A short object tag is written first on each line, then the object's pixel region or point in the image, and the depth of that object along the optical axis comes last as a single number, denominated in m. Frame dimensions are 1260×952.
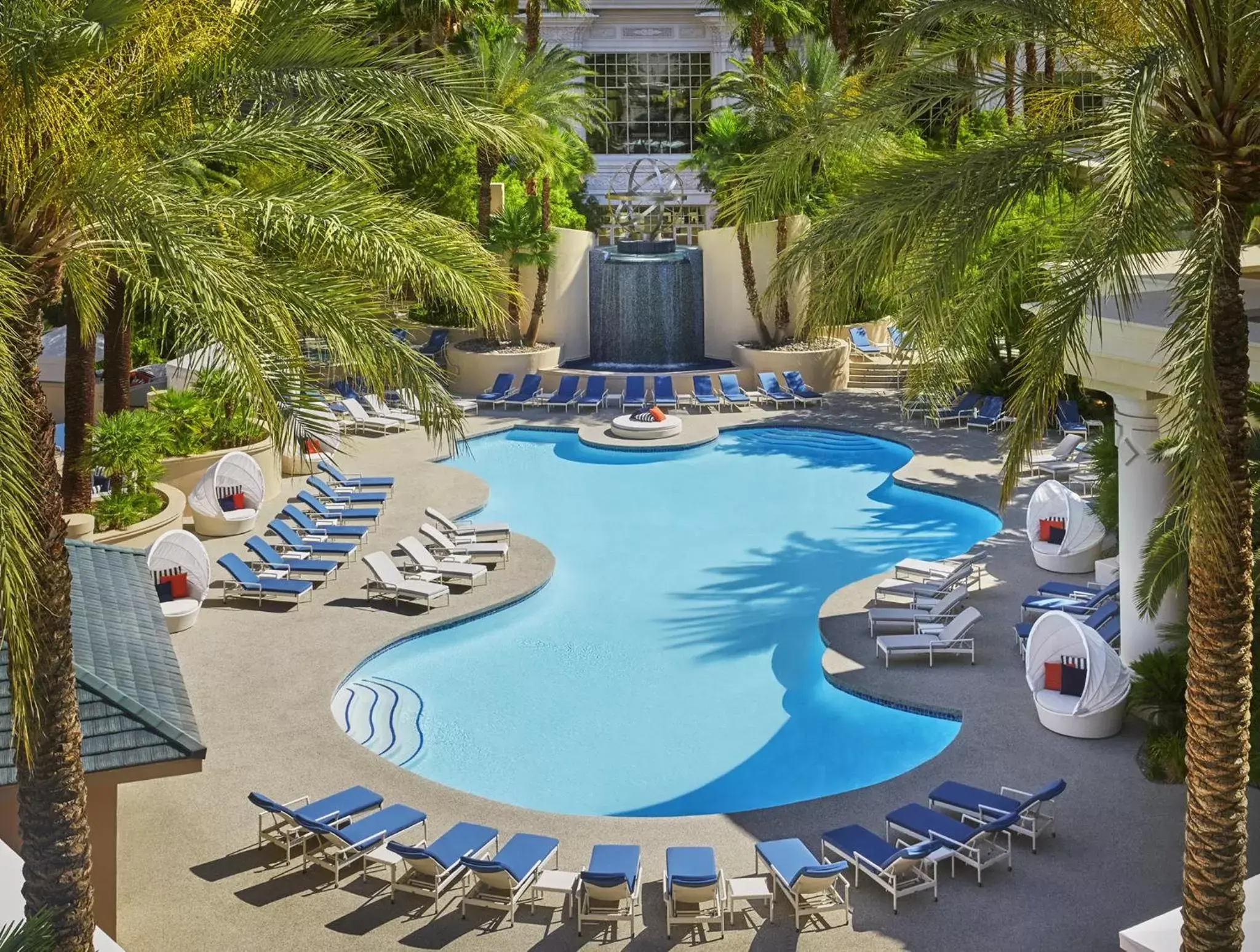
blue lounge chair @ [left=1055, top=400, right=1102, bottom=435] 24.86
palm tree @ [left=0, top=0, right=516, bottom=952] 6.93
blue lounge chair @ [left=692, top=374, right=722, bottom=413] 29.72
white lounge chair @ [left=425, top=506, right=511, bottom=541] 19.77
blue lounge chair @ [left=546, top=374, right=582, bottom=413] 30.02
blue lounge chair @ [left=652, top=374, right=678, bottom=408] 29.47
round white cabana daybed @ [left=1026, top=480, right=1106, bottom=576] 17.77
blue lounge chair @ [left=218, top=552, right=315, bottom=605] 17.19
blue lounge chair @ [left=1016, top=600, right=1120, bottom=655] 14.87
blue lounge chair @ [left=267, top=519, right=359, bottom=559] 18.95
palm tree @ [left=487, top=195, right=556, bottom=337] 31.86
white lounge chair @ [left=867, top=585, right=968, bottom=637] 16.02
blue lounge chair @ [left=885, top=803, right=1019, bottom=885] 10.70
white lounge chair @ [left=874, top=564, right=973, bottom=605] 16.89
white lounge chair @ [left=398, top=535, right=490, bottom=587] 17.98
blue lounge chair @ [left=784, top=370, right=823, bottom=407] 29.83
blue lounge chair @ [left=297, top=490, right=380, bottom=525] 20.64
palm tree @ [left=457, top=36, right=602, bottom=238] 31.00
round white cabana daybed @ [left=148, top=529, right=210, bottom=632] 16.27
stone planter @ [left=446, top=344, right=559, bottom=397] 31.55
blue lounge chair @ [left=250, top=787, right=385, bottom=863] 11.00
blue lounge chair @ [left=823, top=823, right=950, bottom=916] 10.32
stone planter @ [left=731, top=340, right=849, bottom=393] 31.09
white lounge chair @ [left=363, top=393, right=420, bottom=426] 27.94
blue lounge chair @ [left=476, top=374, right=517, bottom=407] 30.45
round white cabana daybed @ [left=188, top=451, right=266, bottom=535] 19.92
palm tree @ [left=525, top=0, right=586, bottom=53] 33.44
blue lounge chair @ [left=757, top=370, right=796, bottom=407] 29.83
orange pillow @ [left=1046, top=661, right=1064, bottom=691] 13.27
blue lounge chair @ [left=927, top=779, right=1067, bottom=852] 11.08
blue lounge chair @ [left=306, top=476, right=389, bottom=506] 21.38
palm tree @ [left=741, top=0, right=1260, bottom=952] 6.92
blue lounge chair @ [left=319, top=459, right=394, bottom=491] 22.12
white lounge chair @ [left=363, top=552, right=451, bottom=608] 17.23
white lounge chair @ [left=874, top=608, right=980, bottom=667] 15.08
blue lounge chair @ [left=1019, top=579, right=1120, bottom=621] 15.63
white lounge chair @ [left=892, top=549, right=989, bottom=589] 17.62
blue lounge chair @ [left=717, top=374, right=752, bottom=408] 29.95
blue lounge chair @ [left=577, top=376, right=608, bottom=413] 29.92
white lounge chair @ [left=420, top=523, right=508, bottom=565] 19.11
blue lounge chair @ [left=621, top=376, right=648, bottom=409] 29.77
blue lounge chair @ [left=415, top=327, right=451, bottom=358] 32.47
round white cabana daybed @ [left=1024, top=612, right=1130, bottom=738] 12.85
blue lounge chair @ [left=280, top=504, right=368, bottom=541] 19.89
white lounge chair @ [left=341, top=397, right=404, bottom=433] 27.50
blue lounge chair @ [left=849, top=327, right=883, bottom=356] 32.53
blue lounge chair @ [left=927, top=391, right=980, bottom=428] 27.64
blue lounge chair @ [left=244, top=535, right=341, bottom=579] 17.98
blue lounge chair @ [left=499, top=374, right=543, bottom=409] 30.23
